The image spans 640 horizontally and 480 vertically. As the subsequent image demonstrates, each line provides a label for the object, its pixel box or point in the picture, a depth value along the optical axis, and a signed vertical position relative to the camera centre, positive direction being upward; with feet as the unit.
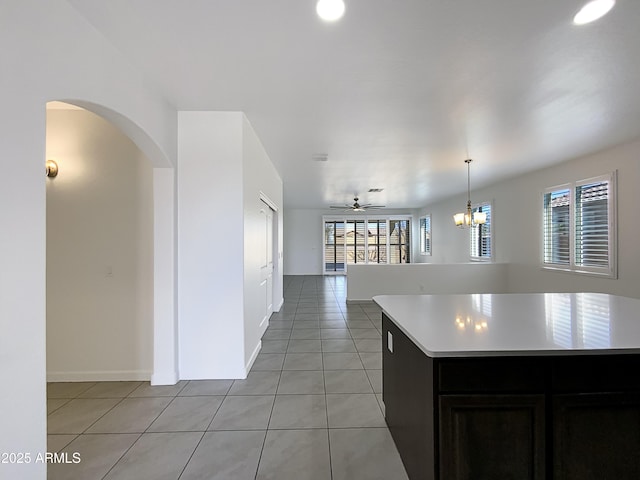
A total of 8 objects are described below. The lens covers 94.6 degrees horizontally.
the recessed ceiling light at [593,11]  5.13 +4.12
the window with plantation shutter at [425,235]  35.45 +0.70
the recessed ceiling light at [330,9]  5.12 +4.14
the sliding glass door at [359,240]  38.70 +0.12
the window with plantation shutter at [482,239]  22.88 +0.12
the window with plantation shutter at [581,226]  13.51 +0.69
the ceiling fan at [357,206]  24.95 +4.04
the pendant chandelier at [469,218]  16.80 +1.35
